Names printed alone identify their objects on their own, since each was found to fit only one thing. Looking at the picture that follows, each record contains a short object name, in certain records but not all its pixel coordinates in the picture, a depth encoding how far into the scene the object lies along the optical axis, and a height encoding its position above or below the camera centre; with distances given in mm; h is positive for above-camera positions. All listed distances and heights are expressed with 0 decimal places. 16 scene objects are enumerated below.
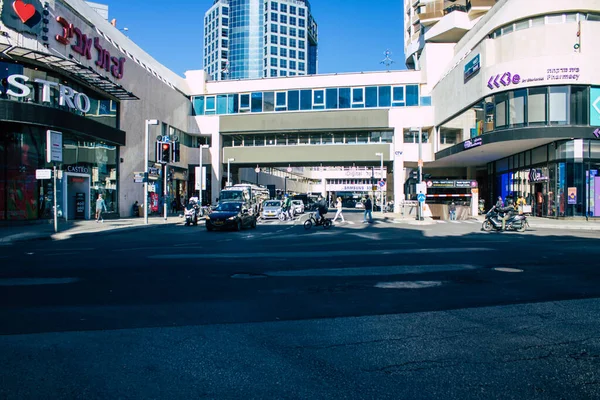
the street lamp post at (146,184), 28406 +726
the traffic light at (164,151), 27828 +2667
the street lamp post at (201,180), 38991 +1302
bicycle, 24759 -1519
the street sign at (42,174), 21156 +1032
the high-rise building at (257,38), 136625 +47306
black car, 22906 -1094
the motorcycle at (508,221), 22016 -1360
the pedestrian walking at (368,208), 31109 -972
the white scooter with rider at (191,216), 27936 -1270
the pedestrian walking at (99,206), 28219 -619
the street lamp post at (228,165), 49406 +3220
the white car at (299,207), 47562 -1288
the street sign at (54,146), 21703 +2365
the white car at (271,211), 35656 -1269
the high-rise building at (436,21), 50844 +23037
